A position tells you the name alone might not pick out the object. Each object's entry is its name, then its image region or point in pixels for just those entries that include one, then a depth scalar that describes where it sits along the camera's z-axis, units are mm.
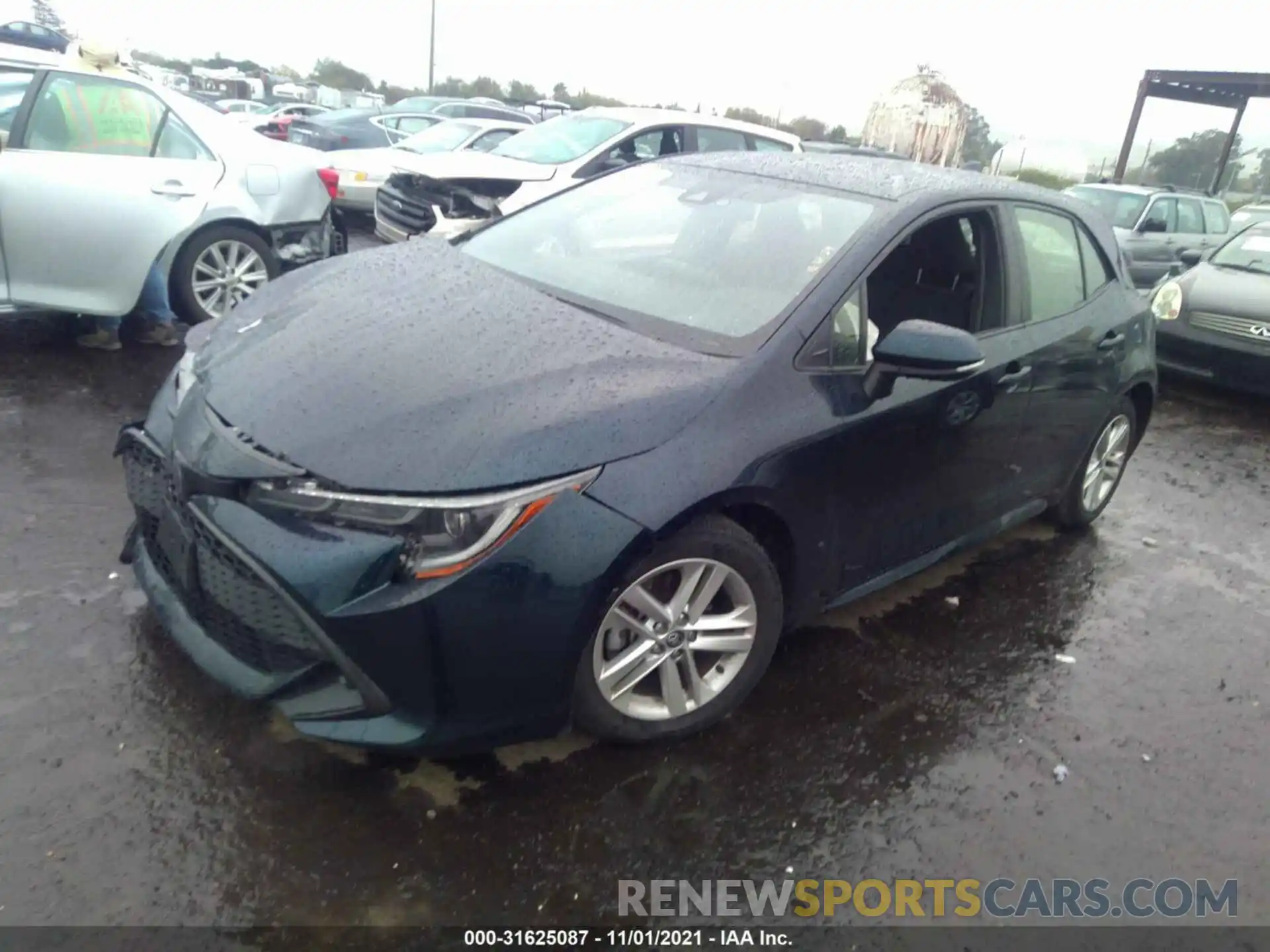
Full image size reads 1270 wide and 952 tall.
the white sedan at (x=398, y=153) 10445
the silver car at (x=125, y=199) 4898
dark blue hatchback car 2221
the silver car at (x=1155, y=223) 11305
